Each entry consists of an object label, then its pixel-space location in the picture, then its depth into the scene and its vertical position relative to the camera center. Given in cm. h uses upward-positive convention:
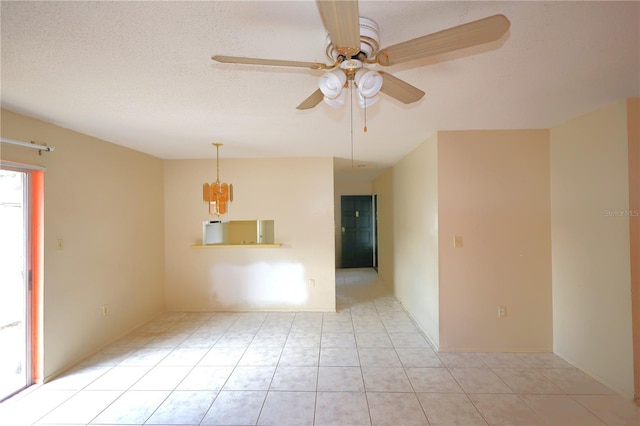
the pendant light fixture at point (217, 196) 388 +34
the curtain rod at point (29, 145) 205 +62
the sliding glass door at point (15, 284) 224 -53
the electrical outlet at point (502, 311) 282 -100
